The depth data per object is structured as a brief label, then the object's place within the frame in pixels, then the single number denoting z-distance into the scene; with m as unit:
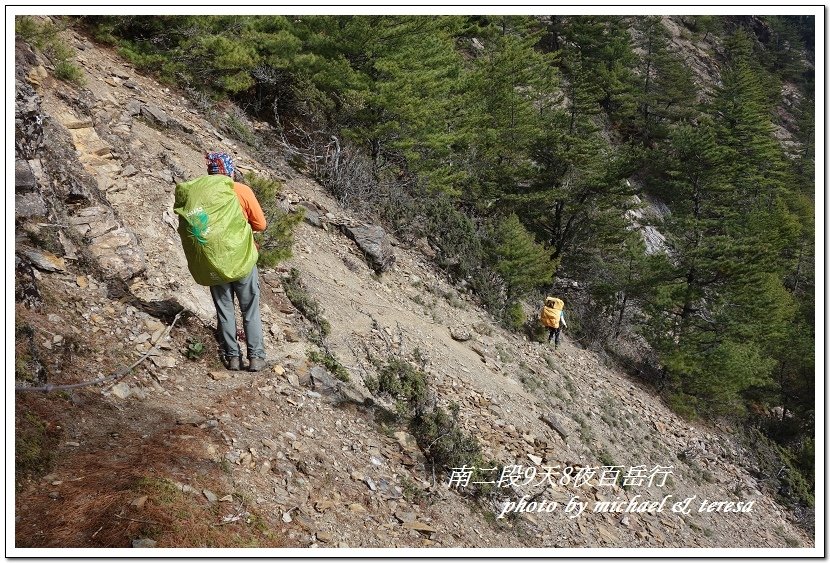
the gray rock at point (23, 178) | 4.74
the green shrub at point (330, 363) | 5.67
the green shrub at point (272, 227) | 6.29
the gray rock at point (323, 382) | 5.22
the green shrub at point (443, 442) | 5.12
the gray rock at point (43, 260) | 4.56
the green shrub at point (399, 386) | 5.89
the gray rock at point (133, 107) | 8.86
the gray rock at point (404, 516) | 4.14
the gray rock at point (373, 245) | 10.54
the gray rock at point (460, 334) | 10.37
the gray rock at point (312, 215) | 10.19
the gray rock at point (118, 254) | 5.30
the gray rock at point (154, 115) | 9.20
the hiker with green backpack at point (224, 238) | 4.17
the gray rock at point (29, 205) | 4.69
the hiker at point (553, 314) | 13.72
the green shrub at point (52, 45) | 7.00
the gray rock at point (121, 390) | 4.09
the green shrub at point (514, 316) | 13.55
